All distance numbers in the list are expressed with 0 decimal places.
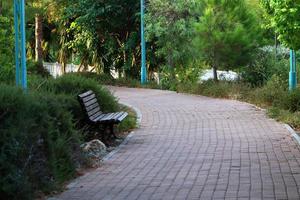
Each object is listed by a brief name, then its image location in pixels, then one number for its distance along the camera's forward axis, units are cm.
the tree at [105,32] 3166
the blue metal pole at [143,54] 2866
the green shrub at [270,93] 1752
